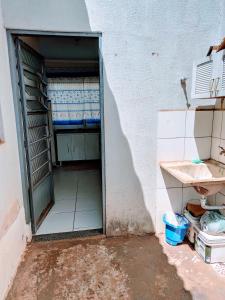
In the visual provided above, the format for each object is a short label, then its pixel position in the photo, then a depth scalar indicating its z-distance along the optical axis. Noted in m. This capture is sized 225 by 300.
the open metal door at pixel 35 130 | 1.97
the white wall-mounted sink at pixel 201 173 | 1.63
